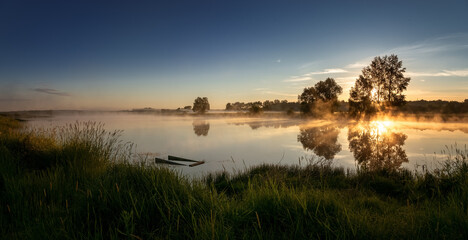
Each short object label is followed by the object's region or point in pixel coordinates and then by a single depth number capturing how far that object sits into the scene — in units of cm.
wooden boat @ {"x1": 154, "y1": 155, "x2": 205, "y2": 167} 1402
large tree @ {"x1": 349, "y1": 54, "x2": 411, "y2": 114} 4809
